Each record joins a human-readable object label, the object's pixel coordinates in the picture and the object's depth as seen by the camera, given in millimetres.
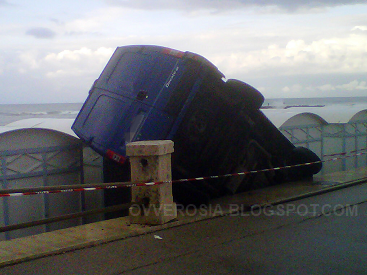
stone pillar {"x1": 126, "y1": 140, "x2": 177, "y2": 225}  7453
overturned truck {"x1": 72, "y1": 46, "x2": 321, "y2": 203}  8961
